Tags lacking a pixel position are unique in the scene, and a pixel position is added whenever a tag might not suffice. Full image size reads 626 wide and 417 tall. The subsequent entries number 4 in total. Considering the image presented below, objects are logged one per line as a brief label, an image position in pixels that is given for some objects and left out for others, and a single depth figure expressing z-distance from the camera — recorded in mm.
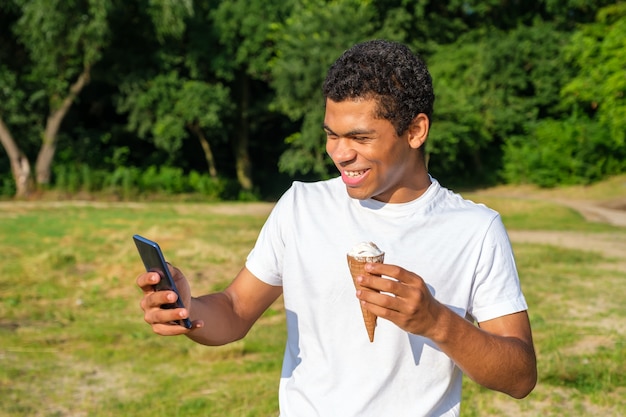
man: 2160
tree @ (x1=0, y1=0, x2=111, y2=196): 24156
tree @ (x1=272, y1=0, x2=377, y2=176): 29000
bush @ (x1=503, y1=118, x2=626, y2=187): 28328
